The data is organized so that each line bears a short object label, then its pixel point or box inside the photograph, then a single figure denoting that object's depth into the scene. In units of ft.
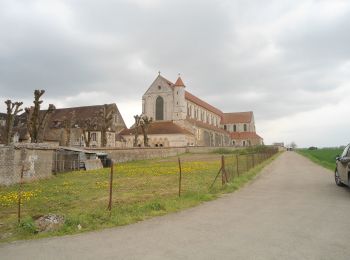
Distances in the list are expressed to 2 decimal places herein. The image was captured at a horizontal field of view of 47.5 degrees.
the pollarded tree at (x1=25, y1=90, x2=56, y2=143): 121.00
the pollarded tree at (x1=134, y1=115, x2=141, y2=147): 210.03
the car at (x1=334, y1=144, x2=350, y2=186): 50.48
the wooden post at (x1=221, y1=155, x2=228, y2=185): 57.67
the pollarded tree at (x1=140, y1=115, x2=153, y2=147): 205.48
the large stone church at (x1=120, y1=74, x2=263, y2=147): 258.57
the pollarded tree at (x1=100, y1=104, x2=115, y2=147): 161.60
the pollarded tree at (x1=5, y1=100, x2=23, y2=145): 124.31
